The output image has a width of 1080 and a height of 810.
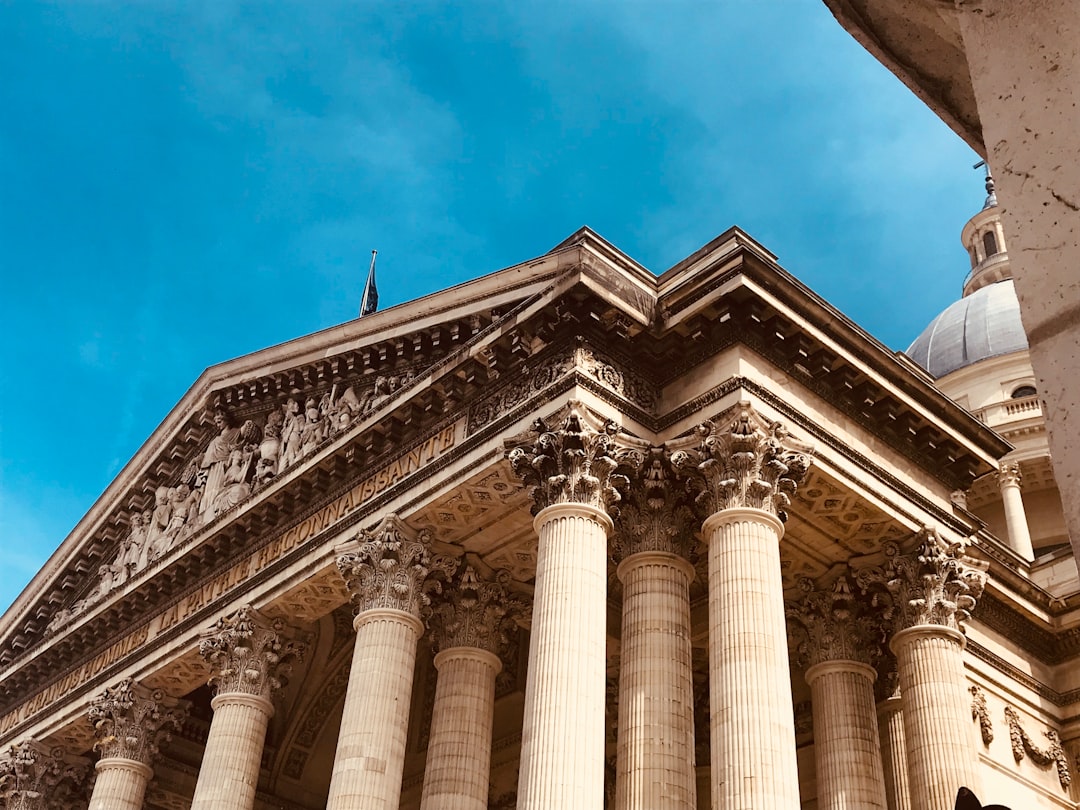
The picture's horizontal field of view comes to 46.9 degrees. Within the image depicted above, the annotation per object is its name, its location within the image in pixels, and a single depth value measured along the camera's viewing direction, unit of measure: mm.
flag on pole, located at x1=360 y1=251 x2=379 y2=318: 35369
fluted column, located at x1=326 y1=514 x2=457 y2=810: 17953
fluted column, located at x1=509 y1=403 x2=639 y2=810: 15086
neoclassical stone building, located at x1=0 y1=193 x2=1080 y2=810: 16516
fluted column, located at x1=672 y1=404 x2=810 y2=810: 14906
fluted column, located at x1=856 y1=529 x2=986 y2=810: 18219
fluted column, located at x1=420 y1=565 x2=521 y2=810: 19172
